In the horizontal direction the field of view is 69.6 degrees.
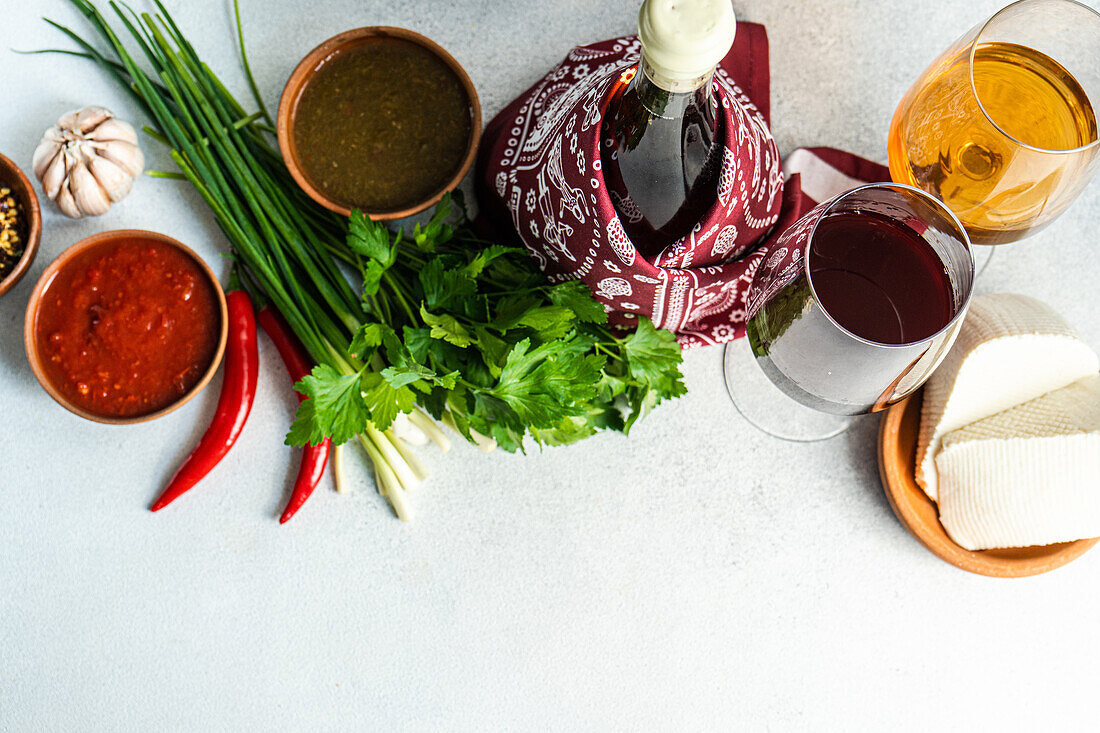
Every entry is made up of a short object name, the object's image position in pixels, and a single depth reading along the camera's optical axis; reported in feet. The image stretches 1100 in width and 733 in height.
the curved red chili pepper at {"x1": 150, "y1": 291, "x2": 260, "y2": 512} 3.17
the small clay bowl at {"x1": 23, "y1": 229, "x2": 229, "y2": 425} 2.94
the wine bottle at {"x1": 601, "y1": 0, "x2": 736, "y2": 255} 1.78
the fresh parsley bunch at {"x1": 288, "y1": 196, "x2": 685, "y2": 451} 2.60
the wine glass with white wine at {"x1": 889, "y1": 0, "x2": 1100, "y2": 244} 2.13
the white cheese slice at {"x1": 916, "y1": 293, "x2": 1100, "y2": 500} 2.83
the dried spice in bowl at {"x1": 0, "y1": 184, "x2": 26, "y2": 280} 3.01
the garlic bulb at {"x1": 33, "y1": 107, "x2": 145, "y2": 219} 2.99
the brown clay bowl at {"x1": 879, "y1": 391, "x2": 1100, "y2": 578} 2.94
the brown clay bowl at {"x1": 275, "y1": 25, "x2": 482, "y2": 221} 2.94
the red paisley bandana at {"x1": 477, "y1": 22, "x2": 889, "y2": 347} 2.25
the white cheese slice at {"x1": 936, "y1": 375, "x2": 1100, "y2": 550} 2.81
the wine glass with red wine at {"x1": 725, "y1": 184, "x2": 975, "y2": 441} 1.99
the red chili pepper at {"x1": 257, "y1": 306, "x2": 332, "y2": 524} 3.18
